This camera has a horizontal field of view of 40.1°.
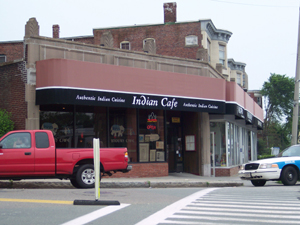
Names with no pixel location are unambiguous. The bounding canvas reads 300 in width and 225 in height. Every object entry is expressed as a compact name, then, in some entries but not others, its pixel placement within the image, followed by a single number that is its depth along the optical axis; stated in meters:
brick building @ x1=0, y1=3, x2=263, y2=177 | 16.45
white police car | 14.95
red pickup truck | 12.05
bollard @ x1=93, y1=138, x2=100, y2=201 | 8.52
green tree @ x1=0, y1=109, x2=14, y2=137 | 16.39
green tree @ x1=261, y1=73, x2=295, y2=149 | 58.25
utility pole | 20.05
